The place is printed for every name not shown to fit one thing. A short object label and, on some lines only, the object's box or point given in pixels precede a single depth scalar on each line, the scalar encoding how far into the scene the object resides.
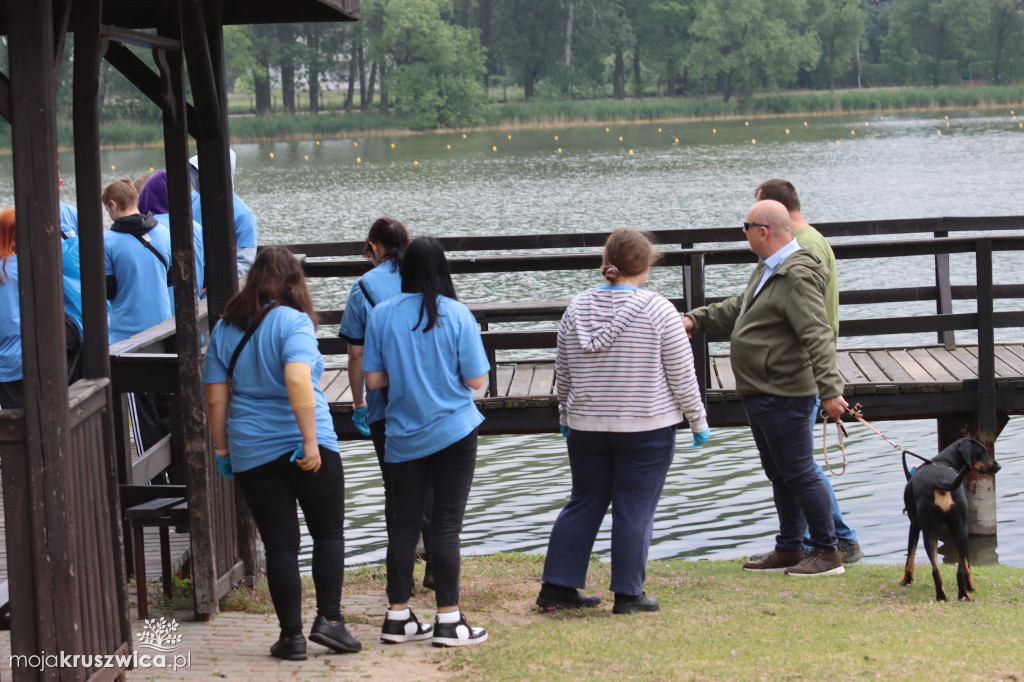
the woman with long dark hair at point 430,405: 8.94
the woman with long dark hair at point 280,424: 8.44
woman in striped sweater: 9.43
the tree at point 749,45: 162.49
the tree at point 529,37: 166.38
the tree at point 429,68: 139.74
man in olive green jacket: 10.25
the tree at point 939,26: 176.23
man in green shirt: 11.05
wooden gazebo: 7.10
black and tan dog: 10.41
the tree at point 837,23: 176.23
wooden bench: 9.88
